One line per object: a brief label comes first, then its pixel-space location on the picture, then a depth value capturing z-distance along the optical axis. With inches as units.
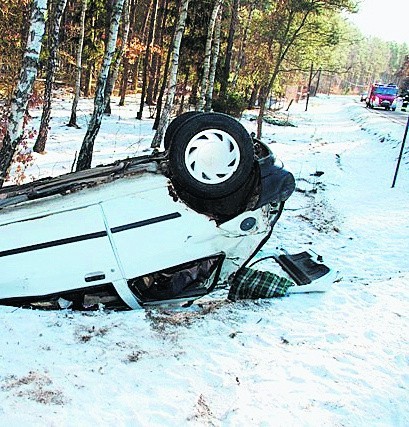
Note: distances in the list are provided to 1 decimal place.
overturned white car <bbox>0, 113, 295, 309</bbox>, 142.8
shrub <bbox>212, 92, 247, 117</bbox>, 864.3
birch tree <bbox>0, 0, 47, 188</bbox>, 234.5
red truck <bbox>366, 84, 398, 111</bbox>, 1502.2
